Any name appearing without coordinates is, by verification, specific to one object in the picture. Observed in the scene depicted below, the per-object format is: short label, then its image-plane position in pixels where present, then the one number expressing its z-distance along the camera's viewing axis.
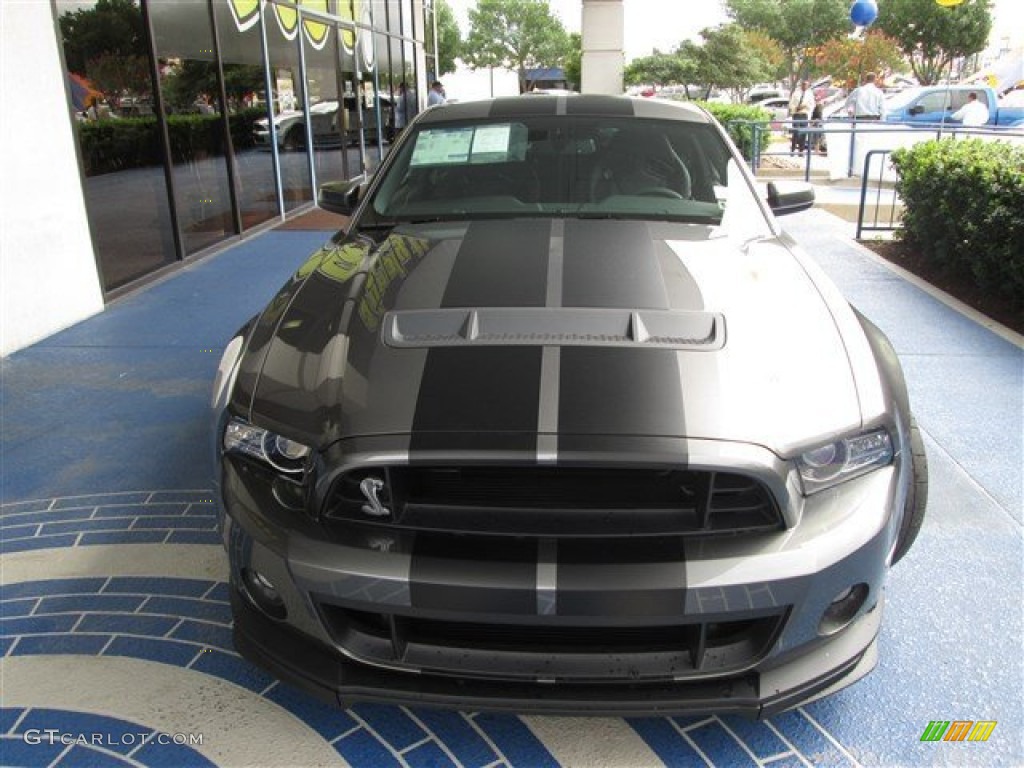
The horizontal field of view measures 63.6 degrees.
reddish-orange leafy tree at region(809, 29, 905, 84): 37.88
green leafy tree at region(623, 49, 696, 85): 31.84
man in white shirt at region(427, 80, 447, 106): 17.22
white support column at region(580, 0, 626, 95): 20.20
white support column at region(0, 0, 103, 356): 5.42
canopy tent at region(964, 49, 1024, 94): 32.66
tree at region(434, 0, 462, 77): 65.12
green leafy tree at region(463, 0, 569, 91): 70.62
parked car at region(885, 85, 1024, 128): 20.16
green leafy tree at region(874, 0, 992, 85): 40.31
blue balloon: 18.27
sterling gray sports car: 1.76
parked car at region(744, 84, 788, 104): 41.98
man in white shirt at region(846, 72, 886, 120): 16.22
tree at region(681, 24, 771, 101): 29.81
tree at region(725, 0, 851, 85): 42.75
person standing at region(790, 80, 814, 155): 15.97
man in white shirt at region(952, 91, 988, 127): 16.39
